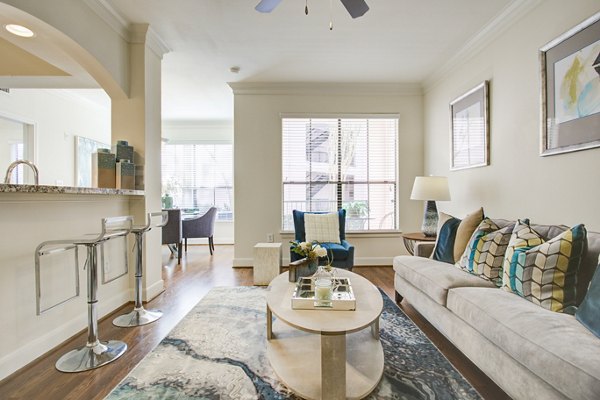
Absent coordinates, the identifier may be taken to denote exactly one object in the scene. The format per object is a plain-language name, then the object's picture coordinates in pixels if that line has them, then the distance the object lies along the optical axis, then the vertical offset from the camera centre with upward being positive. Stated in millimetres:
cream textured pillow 3793 -387
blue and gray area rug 1544 -1030
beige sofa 1119 -652
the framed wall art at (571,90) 1839 +736
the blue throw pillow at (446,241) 2609 -405
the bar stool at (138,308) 2436 -964
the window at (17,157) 4148 +620
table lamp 3297 +39
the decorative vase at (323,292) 1660 -559
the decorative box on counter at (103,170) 2549 +258
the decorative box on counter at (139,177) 2850 +216
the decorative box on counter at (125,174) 2596 +224
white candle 1699 -553
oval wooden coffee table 1352 -971
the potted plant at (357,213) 4465 -234
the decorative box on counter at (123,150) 2674 +454
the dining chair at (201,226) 5223 -512
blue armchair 3410 -603
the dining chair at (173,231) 4738 -531
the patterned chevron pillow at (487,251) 2051 -401
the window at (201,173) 6664 +591
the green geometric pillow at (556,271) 1550 -411
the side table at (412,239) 3197 -461
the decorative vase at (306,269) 2164 -539
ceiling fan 1895 +1285
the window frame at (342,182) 4324 +458
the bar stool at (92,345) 1825 -988
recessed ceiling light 2100 +1270
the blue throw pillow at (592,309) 1281 -520
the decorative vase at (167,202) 5411 -61
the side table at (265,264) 3493 -796
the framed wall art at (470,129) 2934 +755
